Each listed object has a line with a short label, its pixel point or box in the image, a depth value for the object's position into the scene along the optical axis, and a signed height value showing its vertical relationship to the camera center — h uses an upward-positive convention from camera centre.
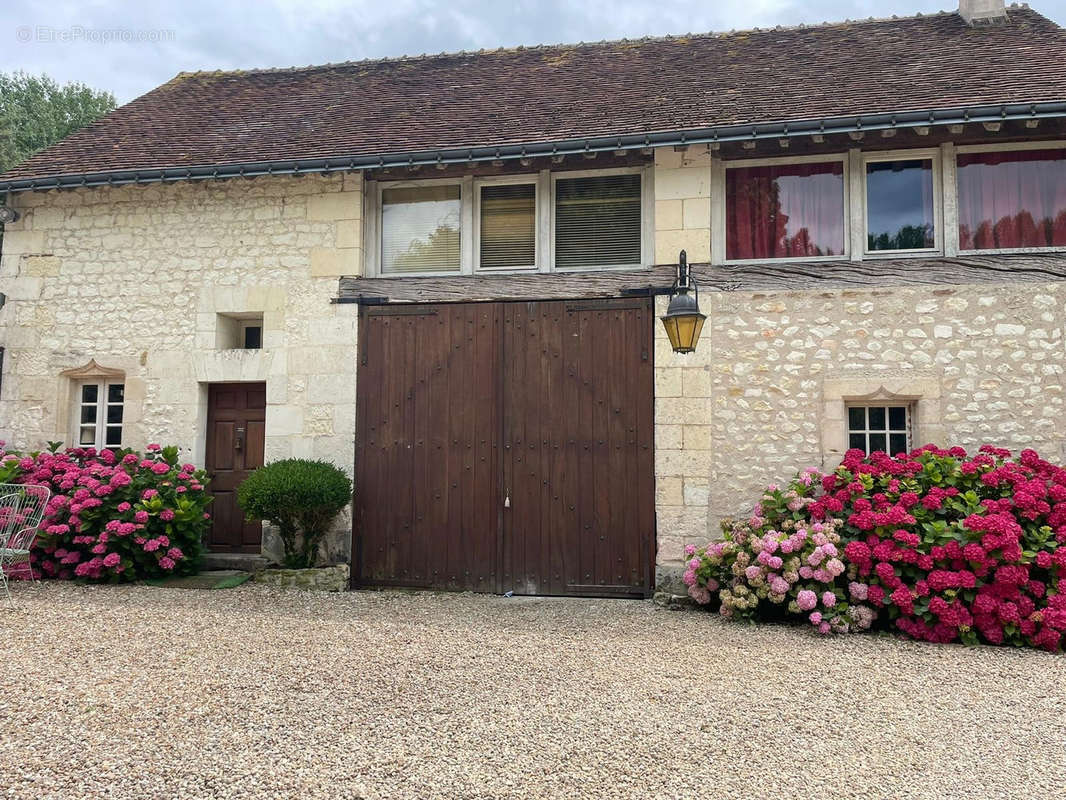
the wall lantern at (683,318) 5.34 +0.93
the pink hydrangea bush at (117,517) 6.39 -0.61
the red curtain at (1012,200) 6.23 +2.07
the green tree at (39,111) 14.00 +6.75
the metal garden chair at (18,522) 5.61 -0.60
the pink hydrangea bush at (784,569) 5.11 -0.83
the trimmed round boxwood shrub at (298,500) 6.17 -0.43
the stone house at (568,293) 6.20 +1.36
